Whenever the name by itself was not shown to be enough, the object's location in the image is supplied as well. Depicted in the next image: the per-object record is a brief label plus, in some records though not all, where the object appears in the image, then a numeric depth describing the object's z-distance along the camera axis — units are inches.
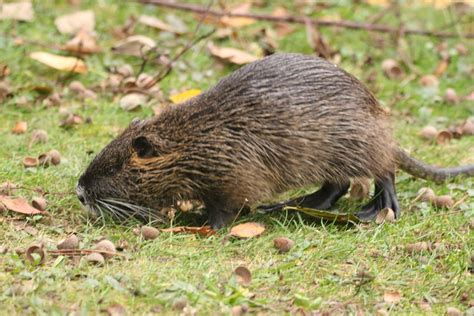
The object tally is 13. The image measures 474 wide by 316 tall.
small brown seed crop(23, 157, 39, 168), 478.9
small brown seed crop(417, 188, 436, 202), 474.7
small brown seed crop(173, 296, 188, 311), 326.6
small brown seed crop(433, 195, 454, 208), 466.0
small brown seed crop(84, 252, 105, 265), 364.5
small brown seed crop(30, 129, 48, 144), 516.1
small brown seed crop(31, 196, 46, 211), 422.0
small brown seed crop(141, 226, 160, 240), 401.4
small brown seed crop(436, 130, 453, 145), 564.7
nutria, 435.2
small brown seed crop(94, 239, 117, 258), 372.5
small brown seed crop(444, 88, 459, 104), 625.6
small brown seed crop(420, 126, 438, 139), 568.1
